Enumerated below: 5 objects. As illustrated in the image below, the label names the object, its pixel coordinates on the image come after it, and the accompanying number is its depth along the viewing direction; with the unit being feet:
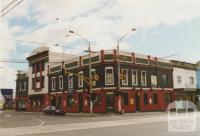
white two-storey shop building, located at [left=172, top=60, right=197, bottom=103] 180.75
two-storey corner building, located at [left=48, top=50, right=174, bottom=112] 147.23
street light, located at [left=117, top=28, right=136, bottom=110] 135.11
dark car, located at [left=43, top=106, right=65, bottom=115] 147.83
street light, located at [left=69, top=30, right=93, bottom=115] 127.65
